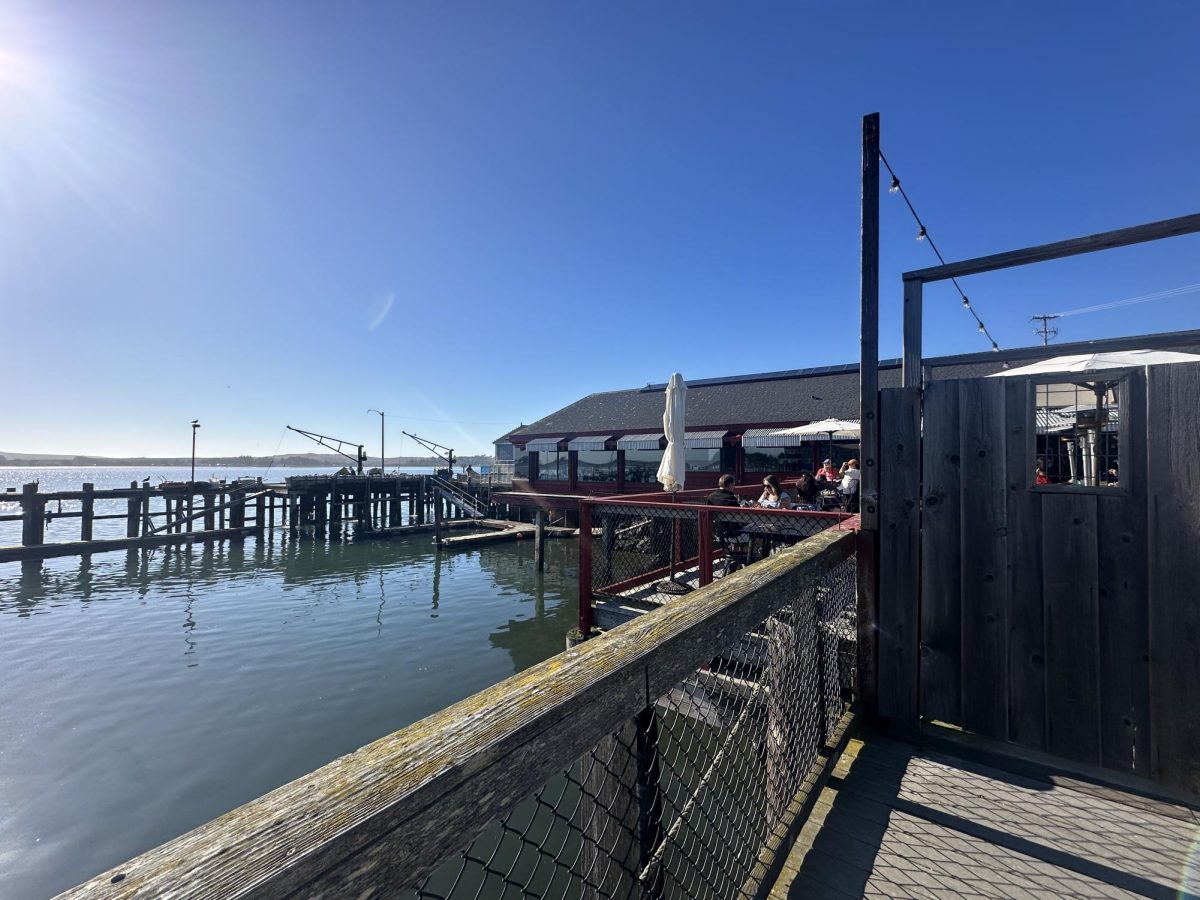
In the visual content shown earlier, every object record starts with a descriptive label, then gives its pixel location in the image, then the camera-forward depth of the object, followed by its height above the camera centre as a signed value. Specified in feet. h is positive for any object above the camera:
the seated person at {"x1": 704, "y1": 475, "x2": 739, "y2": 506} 23.54 -1.46
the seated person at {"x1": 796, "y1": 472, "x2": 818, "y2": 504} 30.70 -1.45
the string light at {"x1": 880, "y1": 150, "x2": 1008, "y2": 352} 12.14 +6.44
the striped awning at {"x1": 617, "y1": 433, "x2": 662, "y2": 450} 68.59 +2.65
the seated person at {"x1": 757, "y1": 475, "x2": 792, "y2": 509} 25.06 -1.52
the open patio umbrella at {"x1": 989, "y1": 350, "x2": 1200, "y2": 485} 7.96 +1.51
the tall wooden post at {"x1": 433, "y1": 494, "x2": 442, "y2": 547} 66.30 -7.03
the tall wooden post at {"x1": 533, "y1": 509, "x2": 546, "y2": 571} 51.65 -7.45
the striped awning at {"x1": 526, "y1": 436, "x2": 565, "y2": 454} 79.71 +2.59
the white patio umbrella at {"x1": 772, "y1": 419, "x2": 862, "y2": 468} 35.50 +2.47
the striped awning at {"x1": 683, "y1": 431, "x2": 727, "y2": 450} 65.05 +2.84
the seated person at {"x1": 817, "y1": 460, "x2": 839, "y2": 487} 34.52 -0.82
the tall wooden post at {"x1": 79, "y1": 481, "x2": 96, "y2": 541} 63.57 -6.31
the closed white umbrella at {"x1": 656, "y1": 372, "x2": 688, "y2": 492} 30.17 +1.50
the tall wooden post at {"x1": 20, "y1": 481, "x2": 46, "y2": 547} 59.36 -6.25
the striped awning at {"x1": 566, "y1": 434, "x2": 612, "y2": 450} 74.17 +2.70
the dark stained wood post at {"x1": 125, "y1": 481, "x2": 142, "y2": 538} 69.41 -7.01
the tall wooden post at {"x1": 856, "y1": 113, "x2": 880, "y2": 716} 9.68 -0.40
